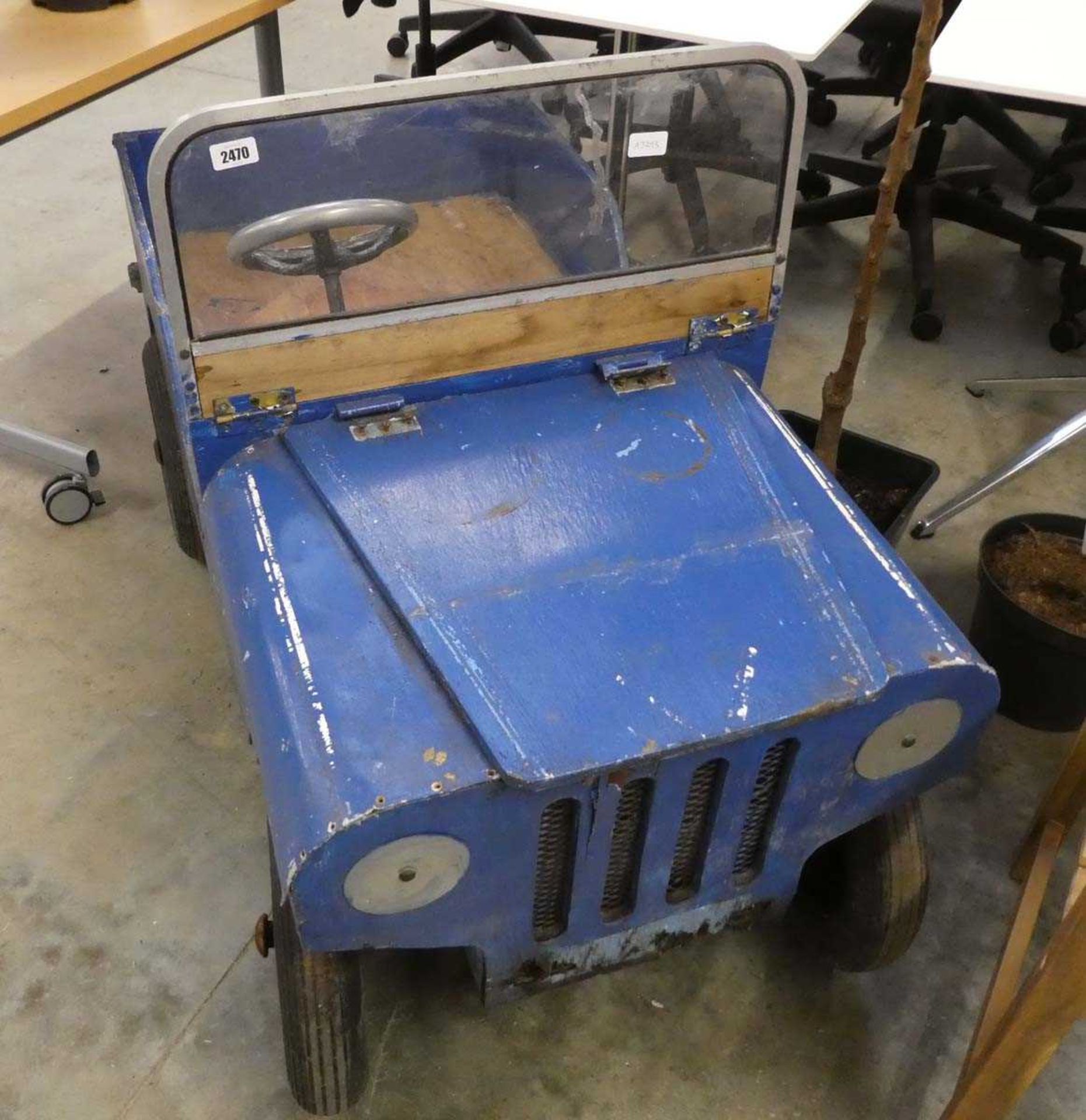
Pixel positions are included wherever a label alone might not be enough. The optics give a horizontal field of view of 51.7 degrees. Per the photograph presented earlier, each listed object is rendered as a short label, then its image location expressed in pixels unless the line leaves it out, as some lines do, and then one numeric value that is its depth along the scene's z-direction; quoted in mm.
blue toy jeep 1373
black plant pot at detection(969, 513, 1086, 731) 2117
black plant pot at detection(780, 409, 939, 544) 2332
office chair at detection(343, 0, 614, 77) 3834
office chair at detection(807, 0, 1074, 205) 3248
